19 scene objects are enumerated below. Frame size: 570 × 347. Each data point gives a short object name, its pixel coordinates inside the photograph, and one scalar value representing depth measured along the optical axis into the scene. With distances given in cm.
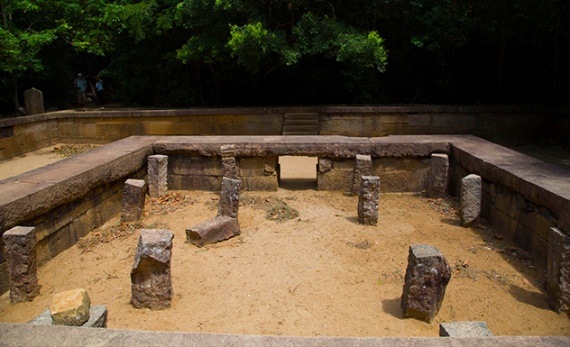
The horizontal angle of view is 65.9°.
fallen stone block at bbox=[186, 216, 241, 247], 582
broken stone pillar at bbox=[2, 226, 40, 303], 450
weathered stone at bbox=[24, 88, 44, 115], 1392
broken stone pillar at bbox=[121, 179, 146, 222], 662
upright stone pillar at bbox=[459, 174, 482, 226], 636
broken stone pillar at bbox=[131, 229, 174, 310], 429
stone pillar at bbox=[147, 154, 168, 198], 779
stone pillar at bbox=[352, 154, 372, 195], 764
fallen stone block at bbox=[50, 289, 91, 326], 324
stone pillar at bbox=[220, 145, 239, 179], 789
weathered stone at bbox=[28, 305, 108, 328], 332
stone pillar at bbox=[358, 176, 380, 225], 643
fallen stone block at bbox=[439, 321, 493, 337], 296
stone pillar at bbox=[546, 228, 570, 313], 418
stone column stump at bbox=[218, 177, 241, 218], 636
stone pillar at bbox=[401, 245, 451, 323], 402
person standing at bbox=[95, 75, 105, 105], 1720
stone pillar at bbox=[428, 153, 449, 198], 758
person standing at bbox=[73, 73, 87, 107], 1642
